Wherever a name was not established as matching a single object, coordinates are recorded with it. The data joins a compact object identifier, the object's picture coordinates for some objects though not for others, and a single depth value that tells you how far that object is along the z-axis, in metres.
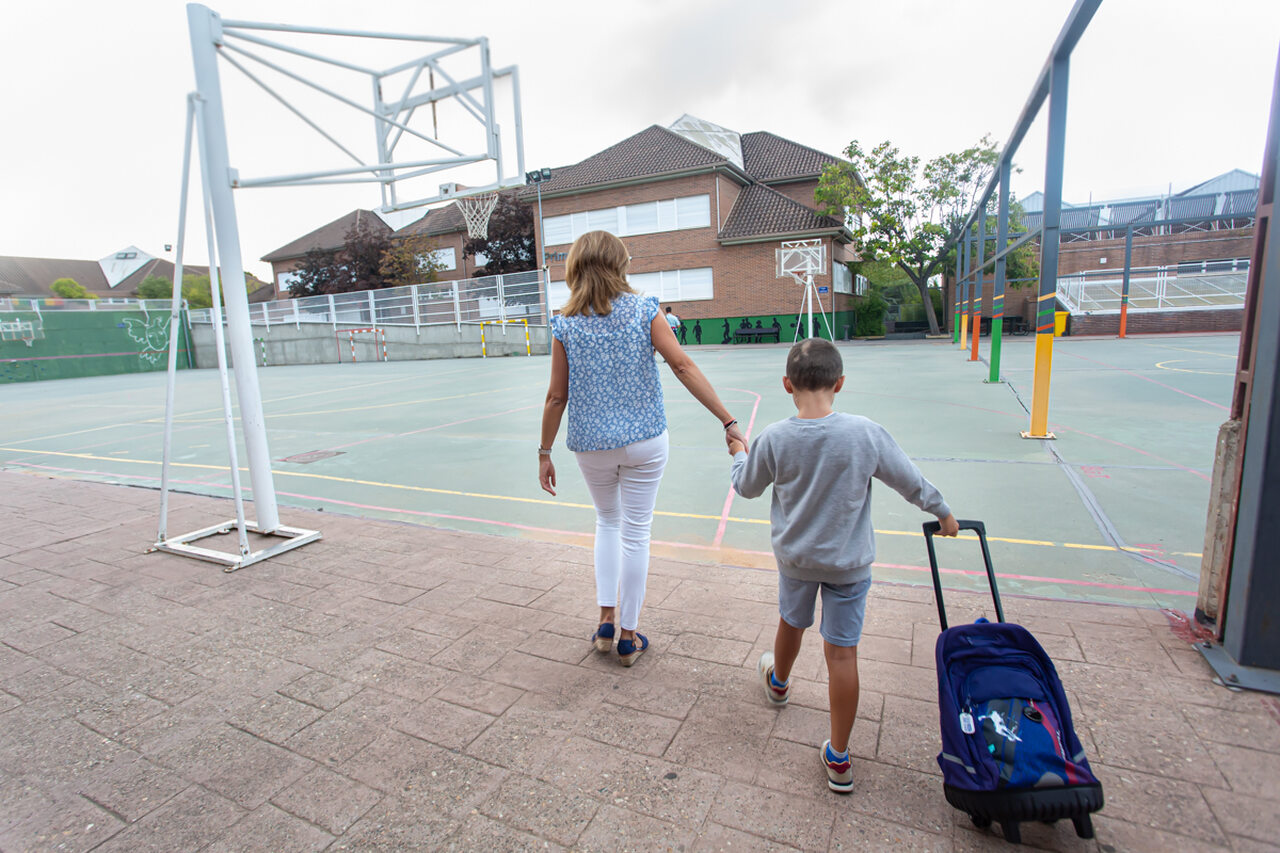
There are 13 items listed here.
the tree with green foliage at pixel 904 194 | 26.67
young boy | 1.96
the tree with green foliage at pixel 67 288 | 64.62
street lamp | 23.50
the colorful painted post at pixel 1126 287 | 21.27
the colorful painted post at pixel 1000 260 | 9.64
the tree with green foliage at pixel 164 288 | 58.38
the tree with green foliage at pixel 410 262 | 38.50
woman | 2.60
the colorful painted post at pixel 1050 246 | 6.15
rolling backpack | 1.71
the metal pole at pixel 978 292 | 12.35
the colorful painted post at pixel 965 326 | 17.22
